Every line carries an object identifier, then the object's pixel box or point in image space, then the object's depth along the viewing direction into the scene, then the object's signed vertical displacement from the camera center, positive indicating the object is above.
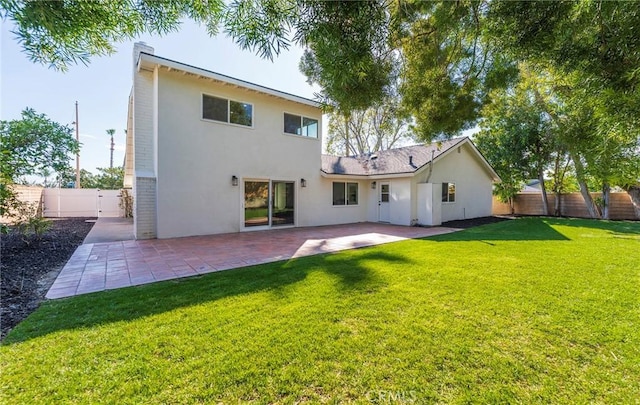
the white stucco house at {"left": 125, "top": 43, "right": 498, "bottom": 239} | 9.12 +1.48
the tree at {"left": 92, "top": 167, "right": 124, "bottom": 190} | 32.88 +3.10
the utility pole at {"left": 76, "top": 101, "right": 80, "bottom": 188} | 21.63 +2.46
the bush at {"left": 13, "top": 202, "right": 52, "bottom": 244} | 7.10 -0.55
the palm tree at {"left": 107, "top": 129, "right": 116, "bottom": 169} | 30.15 +8.03
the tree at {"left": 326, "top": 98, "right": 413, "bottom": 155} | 24.89 +6.31
